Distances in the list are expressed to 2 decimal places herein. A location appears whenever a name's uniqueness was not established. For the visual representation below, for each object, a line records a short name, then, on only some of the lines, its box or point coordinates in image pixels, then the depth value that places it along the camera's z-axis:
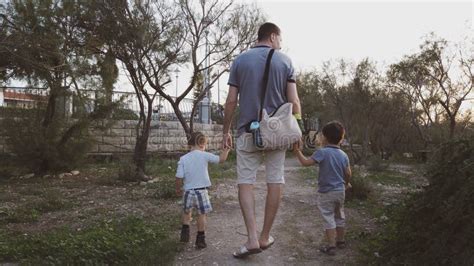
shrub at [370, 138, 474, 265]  3.46
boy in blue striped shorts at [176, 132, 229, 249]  5.15
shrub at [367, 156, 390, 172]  16.08
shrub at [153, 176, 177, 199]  8.30
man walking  4.37
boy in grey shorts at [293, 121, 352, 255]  4.96
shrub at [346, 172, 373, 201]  8.01
